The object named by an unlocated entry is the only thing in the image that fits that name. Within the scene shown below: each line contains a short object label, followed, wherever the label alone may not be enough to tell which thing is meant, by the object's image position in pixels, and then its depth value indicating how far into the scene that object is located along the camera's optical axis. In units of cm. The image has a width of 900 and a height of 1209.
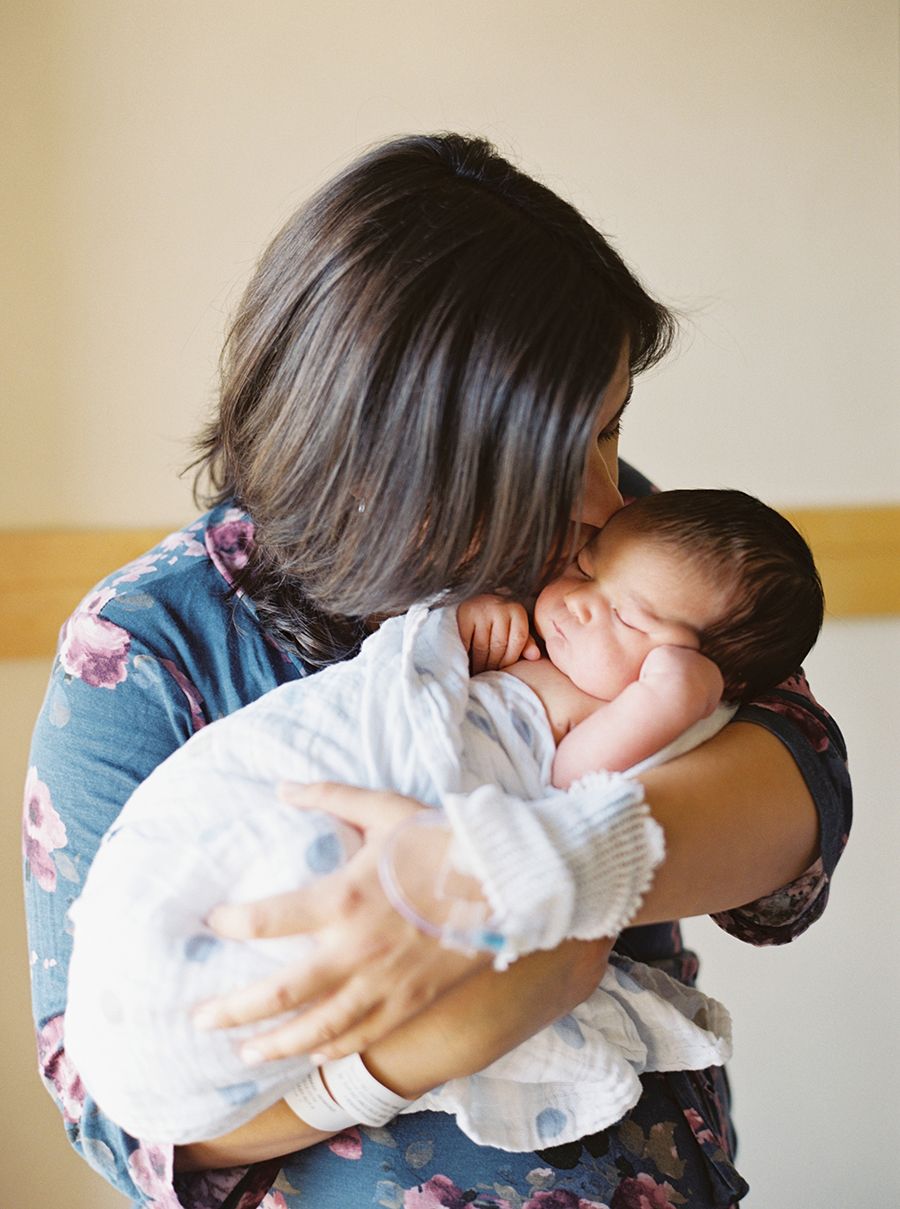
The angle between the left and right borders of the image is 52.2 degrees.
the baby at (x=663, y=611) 87
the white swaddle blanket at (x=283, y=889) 66
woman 69
